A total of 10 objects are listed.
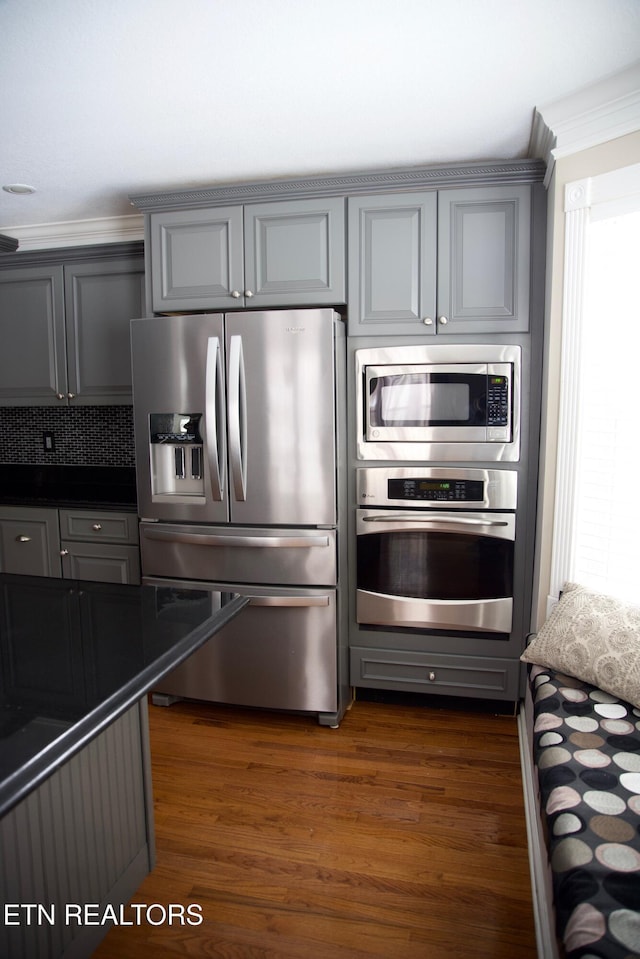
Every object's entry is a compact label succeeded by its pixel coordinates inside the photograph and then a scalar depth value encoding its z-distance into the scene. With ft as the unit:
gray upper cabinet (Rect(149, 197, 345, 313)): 9.04
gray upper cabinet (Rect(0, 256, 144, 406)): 10.85
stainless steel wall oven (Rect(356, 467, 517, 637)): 8.91
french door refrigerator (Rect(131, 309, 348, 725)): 8.73
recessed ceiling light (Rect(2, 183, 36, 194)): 9.45
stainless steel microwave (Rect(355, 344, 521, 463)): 8.70
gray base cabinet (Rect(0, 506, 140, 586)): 10.37
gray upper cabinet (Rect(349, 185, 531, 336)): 8.62
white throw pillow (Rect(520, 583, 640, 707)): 6.06
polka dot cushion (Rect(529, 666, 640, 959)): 3.67
